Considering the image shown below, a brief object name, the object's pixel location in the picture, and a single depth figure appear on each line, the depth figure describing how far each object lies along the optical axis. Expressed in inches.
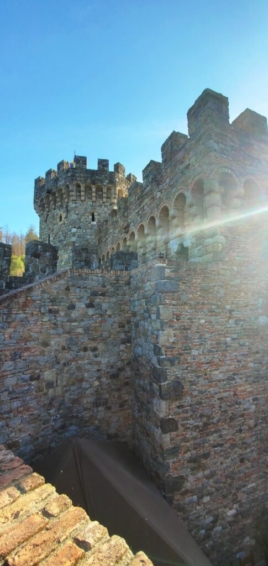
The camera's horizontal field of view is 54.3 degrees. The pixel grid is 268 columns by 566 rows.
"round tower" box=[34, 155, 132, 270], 658.2
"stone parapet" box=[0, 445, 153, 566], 79.2
